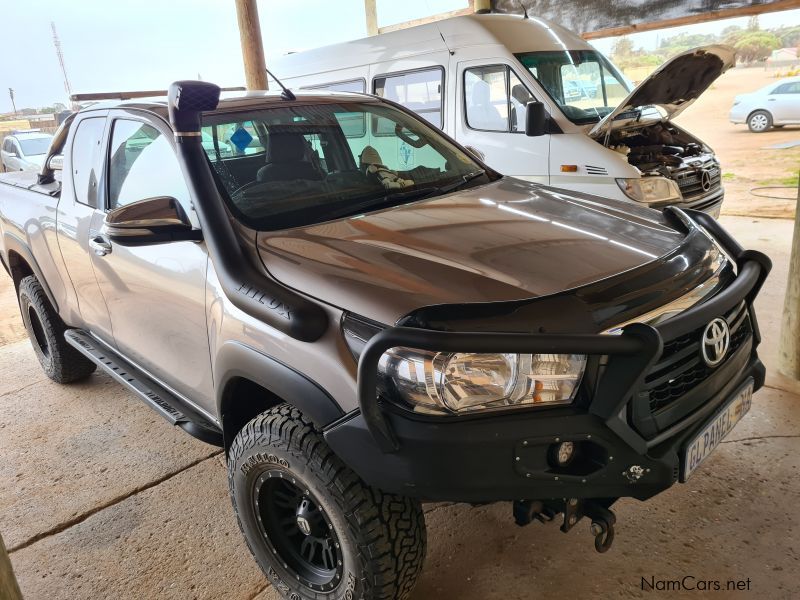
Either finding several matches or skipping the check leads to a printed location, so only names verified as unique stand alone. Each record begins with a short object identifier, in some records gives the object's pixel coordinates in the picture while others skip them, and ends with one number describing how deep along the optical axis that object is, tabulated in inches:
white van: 187.9
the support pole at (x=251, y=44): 263.7
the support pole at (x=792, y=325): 129.6
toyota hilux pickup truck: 59.5
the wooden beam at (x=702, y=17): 240.4
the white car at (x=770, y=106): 494.6
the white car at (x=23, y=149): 482.6
